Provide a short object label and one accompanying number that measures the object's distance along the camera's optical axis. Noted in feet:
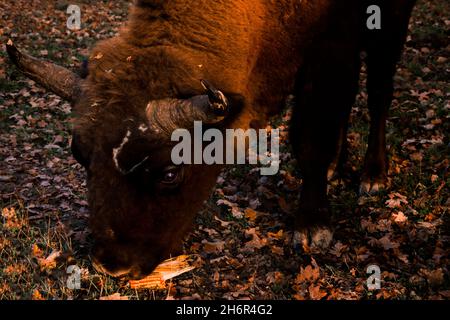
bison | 12.01
